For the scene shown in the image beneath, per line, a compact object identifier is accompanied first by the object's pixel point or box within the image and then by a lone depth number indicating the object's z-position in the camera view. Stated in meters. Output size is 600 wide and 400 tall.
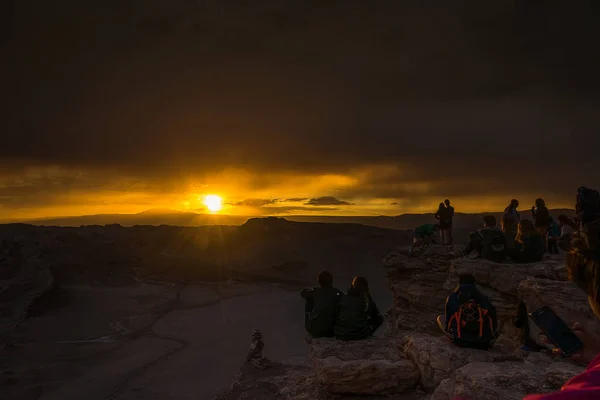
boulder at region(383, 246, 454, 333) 15.60
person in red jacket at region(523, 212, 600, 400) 1.94
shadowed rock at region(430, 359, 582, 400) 4.09
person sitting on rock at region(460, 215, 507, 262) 11.76
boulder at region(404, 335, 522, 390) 6.05
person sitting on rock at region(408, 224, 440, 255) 16.89
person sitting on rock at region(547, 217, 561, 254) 13.44
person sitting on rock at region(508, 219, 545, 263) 11.40
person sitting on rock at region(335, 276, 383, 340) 8.70
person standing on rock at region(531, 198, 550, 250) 13.14
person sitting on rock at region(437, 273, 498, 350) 6.50
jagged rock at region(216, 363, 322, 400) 9.36
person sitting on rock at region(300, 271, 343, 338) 8.99
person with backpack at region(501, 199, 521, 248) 13.98
